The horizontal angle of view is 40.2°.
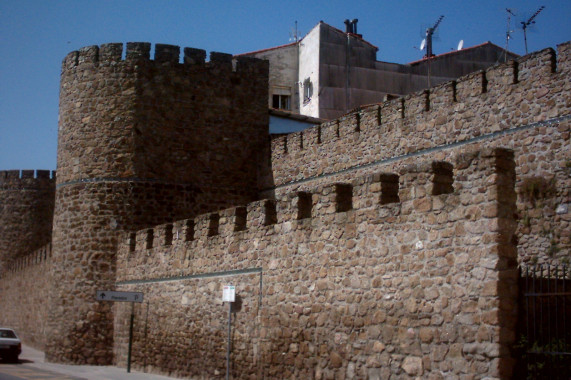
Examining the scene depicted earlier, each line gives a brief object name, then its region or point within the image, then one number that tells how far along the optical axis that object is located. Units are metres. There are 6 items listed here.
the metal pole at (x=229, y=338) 12.88
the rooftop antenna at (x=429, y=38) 28.26
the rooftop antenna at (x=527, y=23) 21.38
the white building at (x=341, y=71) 28.89
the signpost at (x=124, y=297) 15.88
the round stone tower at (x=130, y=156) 18.41
